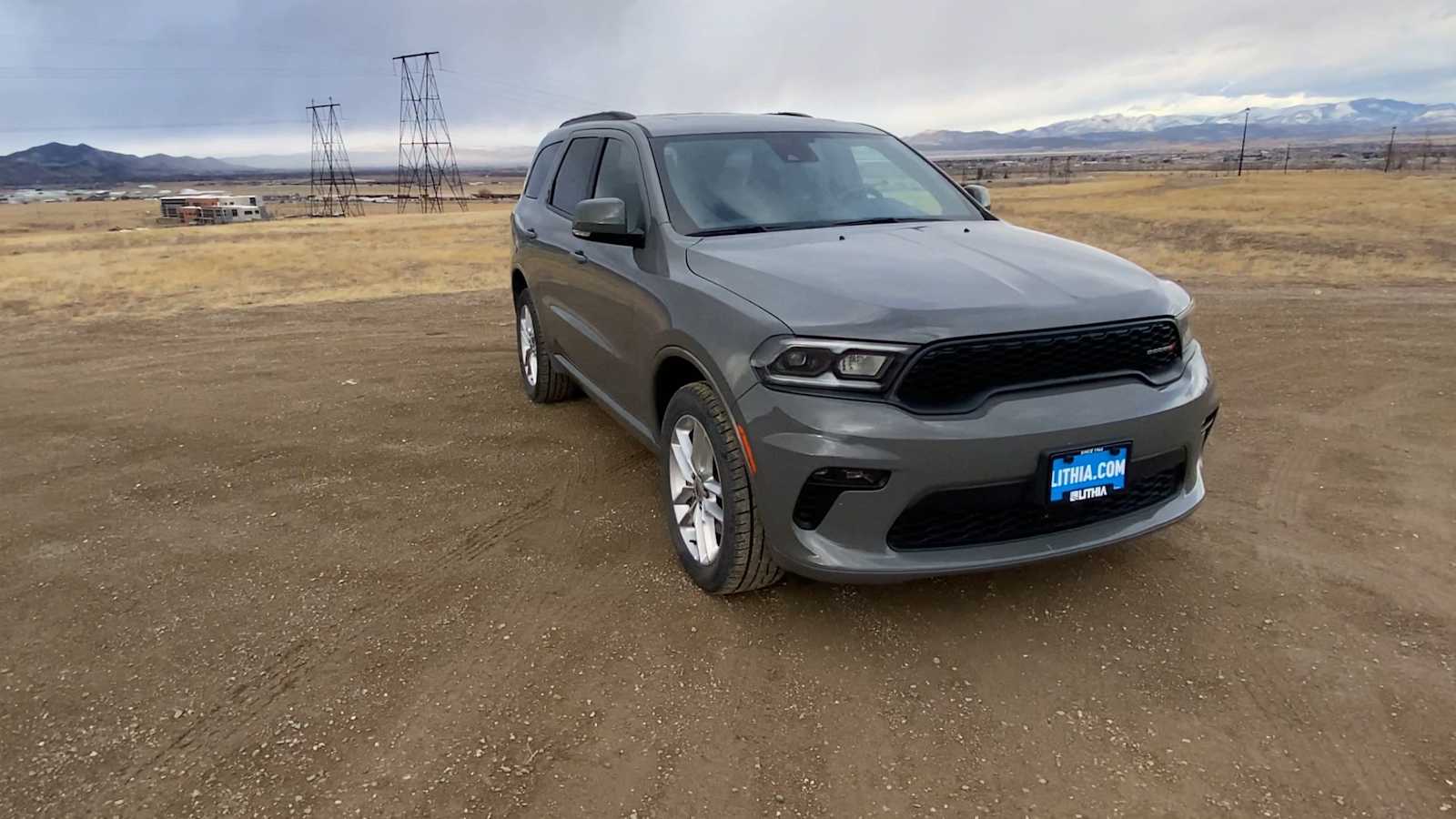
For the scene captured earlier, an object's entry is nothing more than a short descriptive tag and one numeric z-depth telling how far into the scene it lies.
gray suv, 3.01
